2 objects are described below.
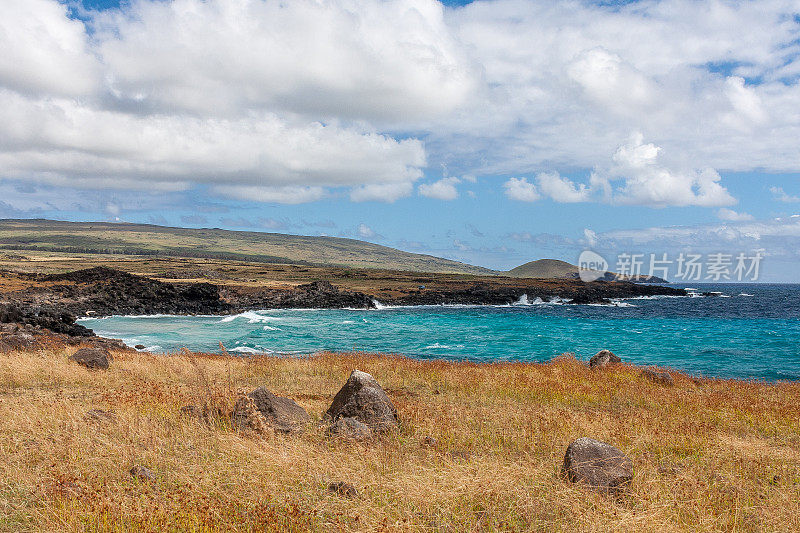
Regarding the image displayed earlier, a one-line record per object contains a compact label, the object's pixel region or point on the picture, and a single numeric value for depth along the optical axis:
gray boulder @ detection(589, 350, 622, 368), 19.64
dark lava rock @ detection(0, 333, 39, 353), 18.03
